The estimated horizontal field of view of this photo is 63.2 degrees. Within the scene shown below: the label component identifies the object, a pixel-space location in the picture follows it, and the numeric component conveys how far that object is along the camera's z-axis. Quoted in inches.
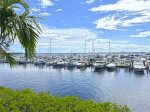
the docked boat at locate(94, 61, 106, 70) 2015.8
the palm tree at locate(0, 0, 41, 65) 148.9
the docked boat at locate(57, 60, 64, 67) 2388.6
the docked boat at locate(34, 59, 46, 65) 2679.6
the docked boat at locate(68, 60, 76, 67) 2326.9
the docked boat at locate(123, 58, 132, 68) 2125.9
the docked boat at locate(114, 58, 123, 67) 2201.9
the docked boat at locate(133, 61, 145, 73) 1834.0
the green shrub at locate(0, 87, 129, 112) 152.2
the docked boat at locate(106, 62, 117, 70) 2021.4
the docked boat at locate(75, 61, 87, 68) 2263.4
